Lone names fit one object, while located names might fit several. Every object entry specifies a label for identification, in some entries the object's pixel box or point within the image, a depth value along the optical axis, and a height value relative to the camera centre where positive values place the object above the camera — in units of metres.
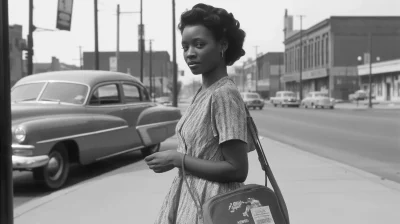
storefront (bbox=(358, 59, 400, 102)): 53.03 +1.71
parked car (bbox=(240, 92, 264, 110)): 42.62 -0.53
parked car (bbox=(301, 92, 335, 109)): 43.25 -0.67
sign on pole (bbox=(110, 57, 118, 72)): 31.43 +2.01
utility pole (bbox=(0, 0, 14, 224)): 2.08 -0.13
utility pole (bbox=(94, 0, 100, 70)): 23.89 +2.84
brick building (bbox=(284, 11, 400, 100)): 66.44 +6.50
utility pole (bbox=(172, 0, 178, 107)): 26.26 +2.34
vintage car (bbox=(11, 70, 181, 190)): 6.89 -0.43
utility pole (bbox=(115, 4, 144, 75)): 31.34 +4.01
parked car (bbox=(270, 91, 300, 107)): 51.16 -0.58
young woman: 1.93 -0.13
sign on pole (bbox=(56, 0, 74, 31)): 19.73 +3.28
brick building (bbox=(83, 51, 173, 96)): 102.03 +7.01
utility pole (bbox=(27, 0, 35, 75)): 19.62 +2.16
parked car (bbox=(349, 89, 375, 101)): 60.53 -0.21
